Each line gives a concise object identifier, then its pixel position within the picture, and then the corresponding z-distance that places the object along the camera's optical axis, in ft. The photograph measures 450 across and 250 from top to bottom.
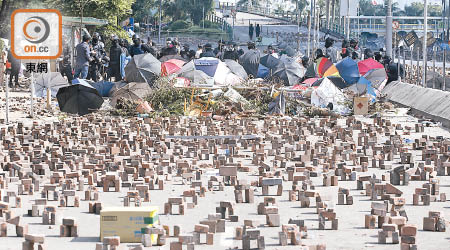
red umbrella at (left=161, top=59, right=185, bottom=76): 93.76
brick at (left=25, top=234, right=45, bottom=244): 27.07
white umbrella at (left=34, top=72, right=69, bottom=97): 91.76
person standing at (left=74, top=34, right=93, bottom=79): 103.45
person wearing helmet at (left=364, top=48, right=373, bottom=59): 132.77
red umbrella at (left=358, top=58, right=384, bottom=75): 99.09
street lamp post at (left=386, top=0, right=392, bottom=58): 139.44
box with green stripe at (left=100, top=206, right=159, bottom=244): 28.78
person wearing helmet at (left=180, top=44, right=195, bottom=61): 133.08
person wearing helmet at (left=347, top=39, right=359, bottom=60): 110.63
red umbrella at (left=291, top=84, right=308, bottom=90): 88.44
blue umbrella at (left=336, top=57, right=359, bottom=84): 95.61
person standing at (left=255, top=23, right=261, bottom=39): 349.86
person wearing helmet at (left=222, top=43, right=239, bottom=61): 134.92
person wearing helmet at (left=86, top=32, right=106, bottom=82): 110.63
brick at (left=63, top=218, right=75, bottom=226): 30.24
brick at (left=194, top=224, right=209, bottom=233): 29.66
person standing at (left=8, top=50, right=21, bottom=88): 111.14
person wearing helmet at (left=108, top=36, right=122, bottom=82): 109.09
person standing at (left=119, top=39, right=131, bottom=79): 108.78
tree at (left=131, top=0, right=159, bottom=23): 377.26
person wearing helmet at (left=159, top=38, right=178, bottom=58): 127.95
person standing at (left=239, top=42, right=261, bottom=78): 114.83
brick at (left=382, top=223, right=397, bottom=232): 29.58
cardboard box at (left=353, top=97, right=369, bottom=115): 80.89
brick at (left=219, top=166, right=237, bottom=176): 42.08
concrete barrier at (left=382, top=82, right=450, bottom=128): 75.61
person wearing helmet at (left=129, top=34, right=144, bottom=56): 116.06
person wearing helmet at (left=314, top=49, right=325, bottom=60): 112.55
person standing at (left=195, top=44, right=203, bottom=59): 136.85
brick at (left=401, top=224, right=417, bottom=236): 28.76
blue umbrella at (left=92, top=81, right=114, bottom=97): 89.40
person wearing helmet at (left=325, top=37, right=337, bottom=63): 119.75
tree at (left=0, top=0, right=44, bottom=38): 186.45
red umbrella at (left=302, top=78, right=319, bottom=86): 91.55
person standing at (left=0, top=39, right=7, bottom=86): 110.01
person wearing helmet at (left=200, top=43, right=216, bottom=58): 127.03
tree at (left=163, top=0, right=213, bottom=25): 409.90
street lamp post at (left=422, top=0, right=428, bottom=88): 106.11
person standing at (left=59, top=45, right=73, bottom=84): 110.83
